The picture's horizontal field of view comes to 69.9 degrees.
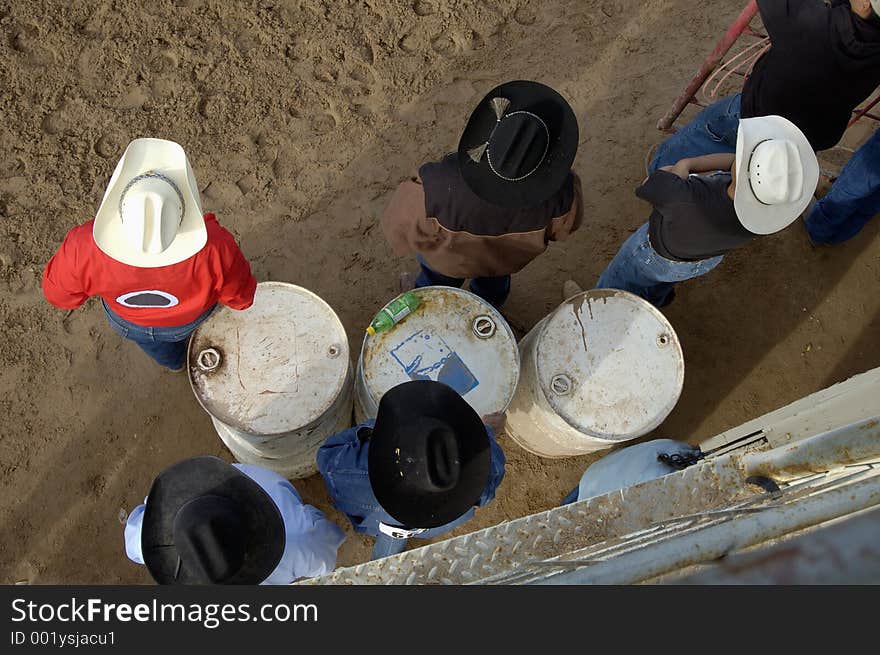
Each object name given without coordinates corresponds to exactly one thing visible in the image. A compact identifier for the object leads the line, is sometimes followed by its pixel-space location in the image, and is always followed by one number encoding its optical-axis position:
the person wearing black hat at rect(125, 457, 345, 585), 2.08
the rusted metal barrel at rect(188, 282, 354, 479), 3.03
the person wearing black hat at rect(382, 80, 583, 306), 2.71
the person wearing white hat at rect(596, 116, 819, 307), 2.95
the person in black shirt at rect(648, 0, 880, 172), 3.17
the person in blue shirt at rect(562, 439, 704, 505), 2.91
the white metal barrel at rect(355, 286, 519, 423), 3.10
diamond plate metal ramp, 1.68
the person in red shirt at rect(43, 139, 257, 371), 2.61
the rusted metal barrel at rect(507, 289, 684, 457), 3.17
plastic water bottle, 3.12
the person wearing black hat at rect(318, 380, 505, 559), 2.25
